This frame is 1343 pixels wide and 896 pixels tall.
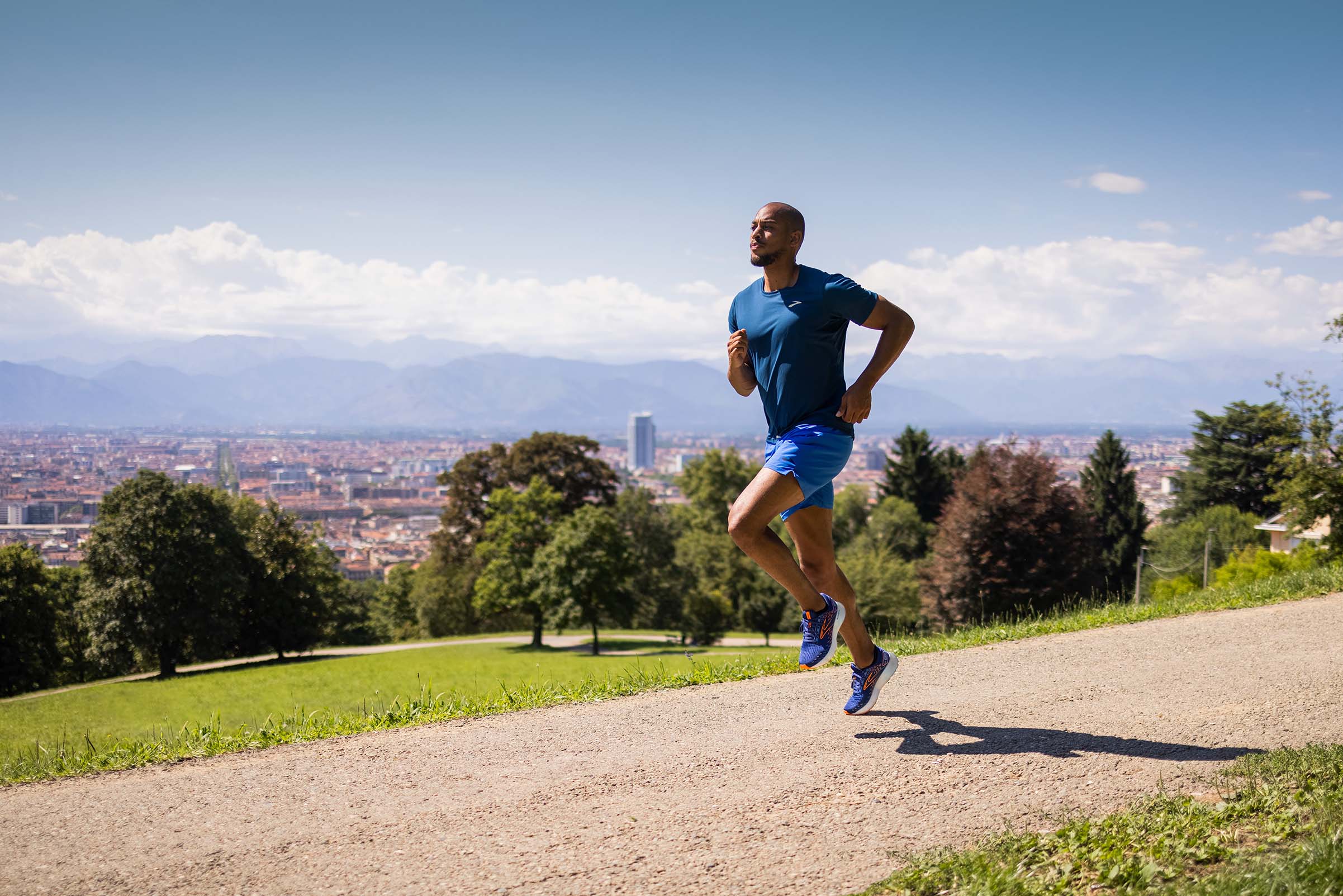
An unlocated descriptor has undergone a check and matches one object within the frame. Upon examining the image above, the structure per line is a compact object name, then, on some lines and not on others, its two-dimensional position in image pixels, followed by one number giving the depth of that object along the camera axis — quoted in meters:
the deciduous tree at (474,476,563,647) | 36.97
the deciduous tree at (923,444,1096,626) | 27.08
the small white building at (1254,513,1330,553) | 46.94
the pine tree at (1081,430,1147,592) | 57.06
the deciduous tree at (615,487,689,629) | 51.12
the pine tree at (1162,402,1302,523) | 54.91
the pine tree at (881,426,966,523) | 60.94
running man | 4.56
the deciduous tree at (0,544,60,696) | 32.88
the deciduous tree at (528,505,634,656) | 35.44
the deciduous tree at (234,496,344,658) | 37.59
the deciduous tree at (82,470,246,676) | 31.89
